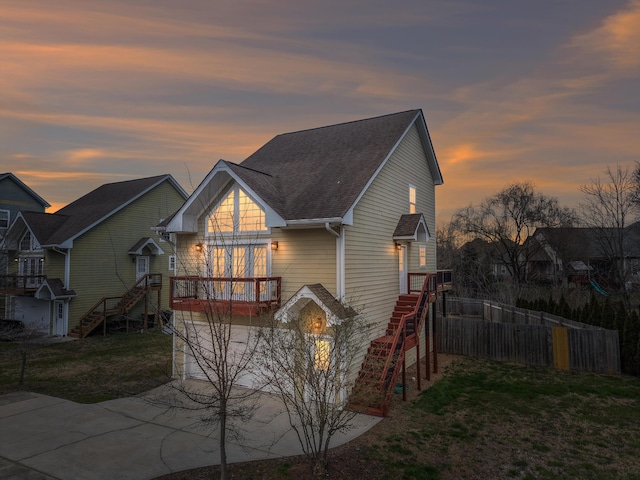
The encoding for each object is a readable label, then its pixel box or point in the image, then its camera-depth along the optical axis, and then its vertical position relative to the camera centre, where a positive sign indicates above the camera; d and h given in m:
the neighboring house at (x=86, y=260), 22.92 +0.00
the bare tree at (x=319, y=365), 7.11 -2.42
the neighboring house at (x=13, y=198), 28.71 +5.01
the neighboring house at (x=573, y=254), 43.41 +0.23
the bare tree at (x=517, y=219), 43.16 +4.42
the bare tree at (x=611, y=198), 26.31 +4.14
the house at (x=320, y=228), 11.50 +1.03
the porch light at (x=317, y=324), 11.37 -2.00
